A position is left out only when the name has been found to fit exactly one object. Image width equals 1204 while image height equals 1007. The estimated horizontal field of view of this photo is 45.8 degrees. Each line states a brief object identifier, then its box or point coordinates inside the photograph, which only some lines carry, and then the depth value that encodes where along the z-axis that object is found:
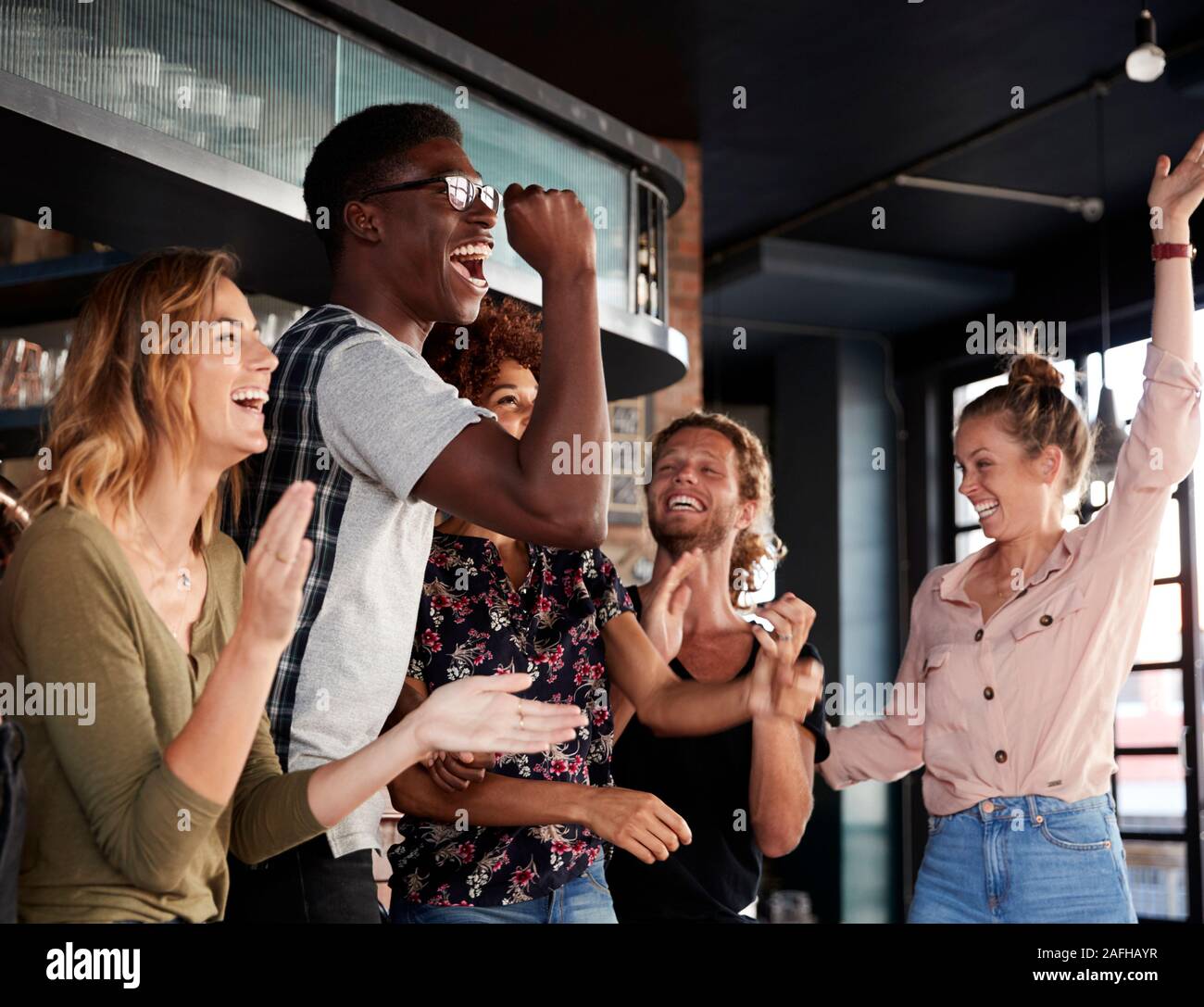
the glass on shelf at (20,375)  3.69
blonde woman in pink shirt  1.91
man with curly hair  1.97
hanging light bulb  3.55
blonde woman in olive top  1.16
